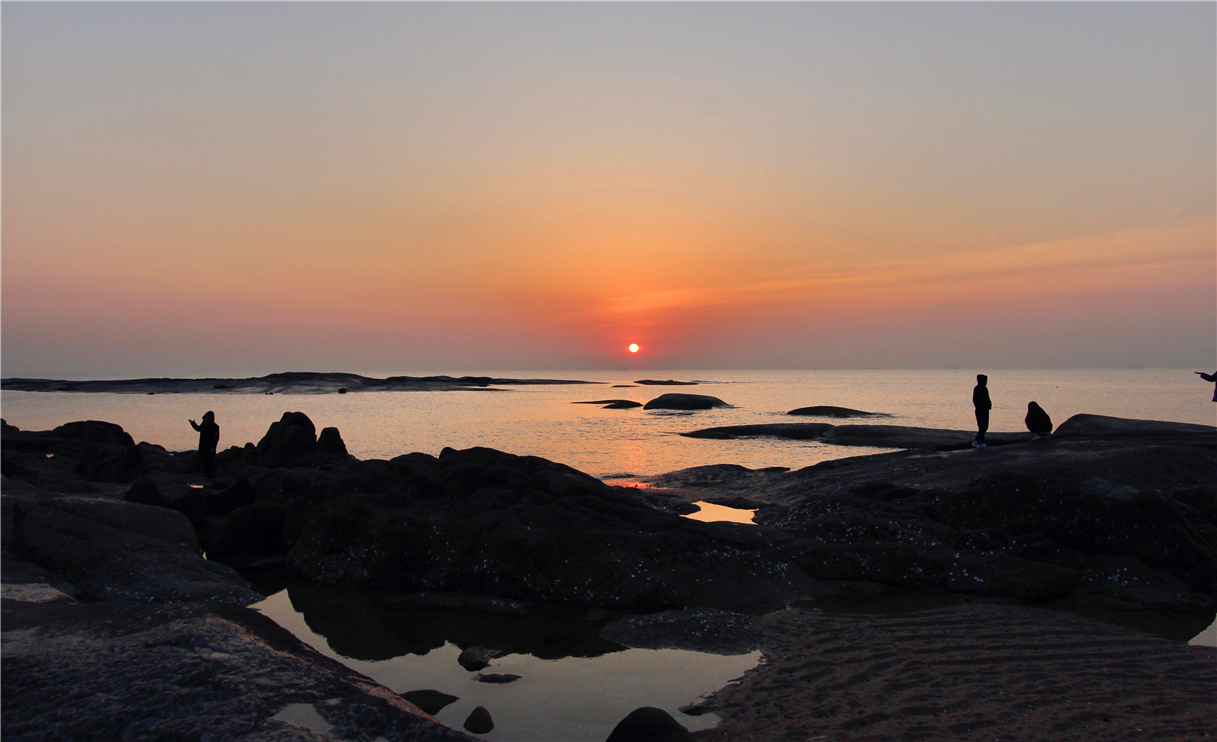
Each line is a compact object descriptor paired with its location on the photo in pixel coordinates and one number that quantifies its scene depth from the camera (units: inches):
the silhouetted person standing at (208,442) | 853.2
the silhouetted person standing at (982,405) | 839.1
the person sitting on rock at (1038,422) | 830.5
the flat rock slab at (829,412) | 2492.6
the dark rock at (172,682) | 213.3
